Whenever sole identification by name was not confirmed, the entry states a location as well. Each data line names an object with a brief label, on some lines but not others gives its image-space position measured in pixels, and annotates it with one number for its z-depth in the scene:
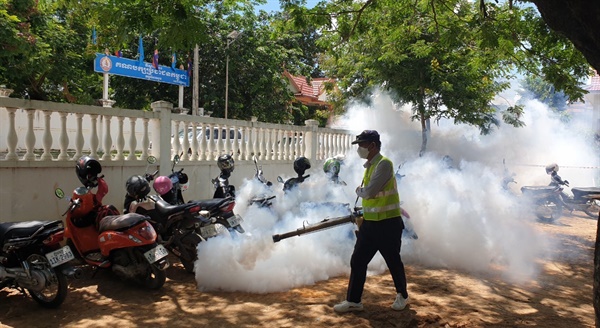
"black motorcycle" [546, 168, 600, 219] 12.62
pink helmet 6.54
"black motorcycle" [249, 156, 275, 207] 7.34
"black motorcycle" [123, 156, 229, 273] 5.87
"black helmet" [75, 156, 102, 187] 5.94
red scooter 5.19
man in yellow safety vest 4.70
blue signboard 16.47
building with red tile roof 30.80
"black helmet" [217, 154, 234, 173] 7.86
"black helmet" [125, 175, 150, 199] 5.93
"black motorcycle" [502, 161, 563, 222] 12.43
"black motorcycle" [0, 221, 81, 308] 4.61
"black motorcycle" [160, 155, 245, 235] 6.00
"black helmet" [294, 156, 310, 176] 7.98
